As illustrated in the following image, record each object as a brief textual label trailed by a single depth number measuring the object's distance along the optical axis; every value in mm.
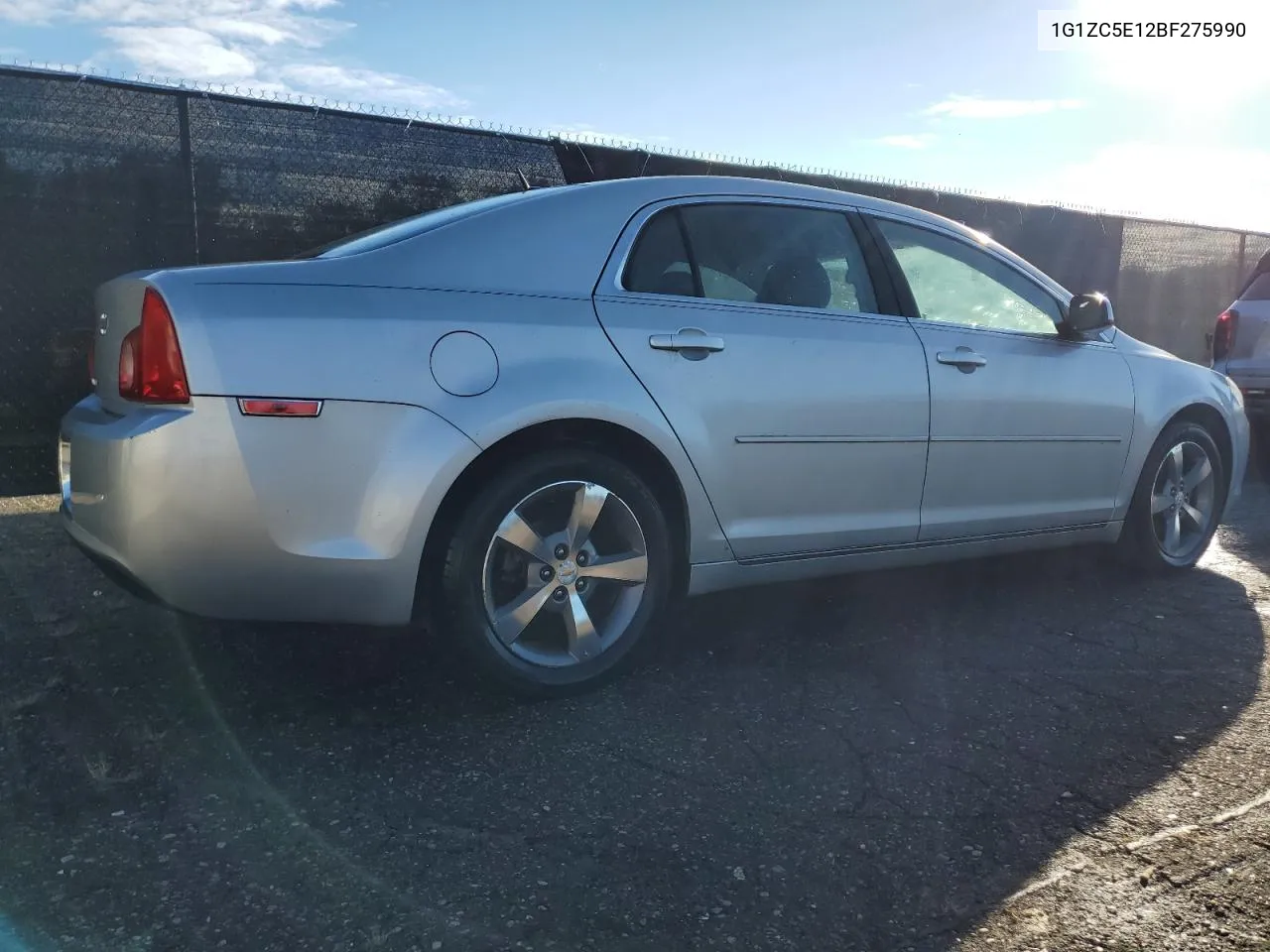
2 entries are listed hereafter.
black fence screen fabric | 5723
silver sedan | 2686
